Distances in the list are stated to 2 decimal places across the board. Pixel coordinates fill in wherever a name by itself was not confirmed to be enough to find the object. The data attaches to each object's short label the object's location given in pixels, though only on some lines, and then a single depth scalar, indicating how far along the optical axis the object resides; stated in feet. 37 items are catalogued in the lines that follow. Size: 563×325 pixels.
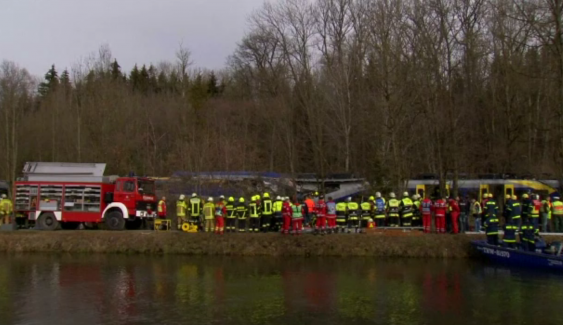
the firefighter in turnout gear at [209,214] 93.30
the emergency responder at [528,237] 76.07
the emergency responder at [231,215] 92.22
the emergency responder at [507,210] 81.77
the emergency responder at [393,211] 90.74
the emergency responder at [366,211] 92.12
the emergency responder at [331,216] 89.97
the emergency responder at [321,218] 89.45
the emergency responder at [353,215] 91.50
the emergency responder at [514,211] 80.18
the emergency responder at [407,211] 90.58
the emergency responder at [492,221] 79.41
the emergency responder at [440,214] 88.17
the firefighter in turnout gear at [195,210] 94.58
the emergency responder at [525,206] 84.48
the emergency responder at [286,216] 88.22
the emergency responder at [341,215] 90.87
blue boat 71.26
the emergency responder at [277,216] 92.07
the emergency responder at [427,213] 88.89
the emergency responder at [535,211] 82.41
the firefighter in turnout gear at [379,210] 90.99
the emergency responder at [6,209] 104.88
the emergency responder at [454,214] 88.63
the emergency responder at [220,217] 91.91
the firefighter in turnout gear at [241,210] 92.63
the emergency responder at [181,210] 95.55
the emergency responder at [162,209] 97.66
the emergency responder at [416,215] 91.86
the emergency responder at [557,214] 88.28
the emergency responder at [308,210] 92.94
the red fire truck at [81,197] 97.60
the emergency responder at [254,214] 92.02
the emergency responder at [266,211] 91.13
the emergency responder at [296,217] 88.28
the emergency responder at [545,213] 89.52
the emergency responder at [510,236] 78.02
